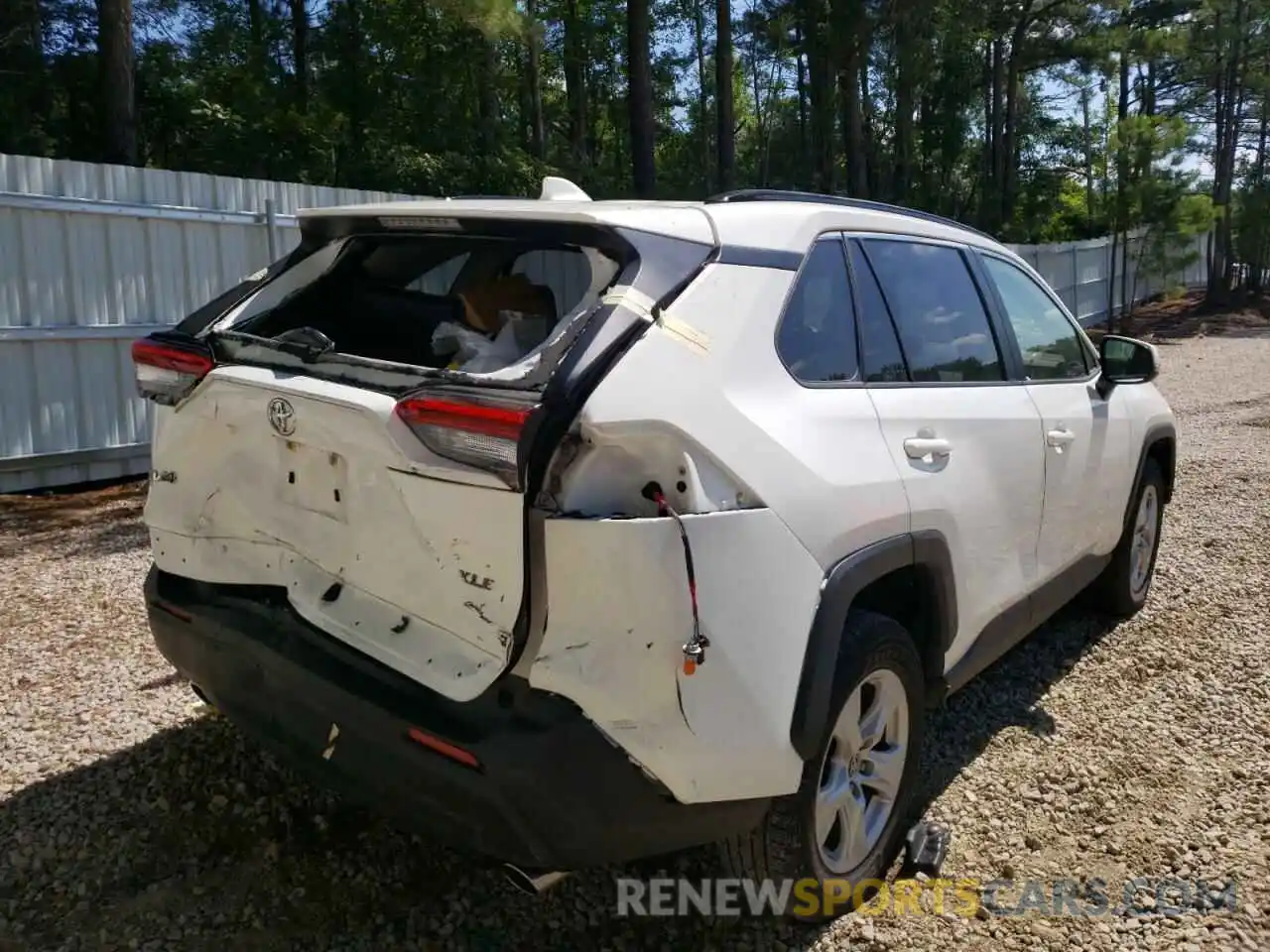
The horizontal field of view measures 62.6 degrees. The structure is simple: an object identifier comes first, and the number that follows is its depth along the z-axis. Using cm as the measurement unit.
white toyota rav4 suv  219
